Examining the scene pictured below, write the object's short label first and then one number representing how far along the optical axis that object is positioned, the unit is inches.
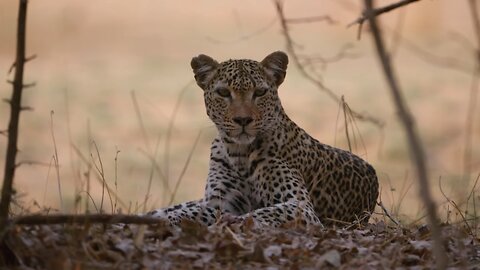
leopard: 663.8
